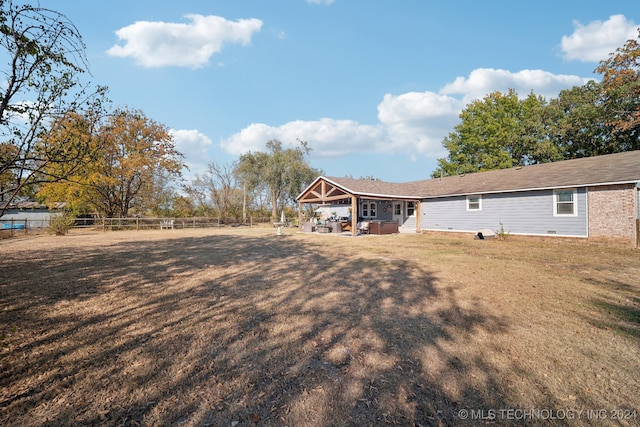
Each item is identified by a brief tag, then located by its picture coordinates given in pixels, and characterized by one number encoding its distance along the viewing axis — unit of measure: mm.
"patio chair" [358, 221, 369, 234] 18952
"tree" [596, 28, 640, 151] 19297
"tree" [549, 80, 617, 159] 25094
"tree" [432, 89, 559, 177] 29406
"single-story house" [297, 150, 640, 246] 11891
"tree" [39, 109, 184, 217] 23172
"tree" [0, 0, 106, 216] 3703
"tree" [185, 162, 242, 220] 35031
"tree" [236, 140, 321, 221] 41406
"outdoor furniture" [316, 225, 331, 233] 20267
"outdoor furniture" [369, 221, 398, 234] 18500
